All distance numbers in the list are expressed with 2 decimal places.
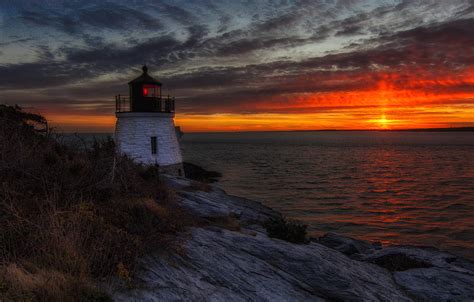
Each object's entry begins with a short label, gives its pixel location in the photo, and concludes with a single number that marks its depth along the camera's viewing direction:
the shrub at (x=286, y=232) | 11.64
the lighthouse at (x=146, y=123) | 26.27
